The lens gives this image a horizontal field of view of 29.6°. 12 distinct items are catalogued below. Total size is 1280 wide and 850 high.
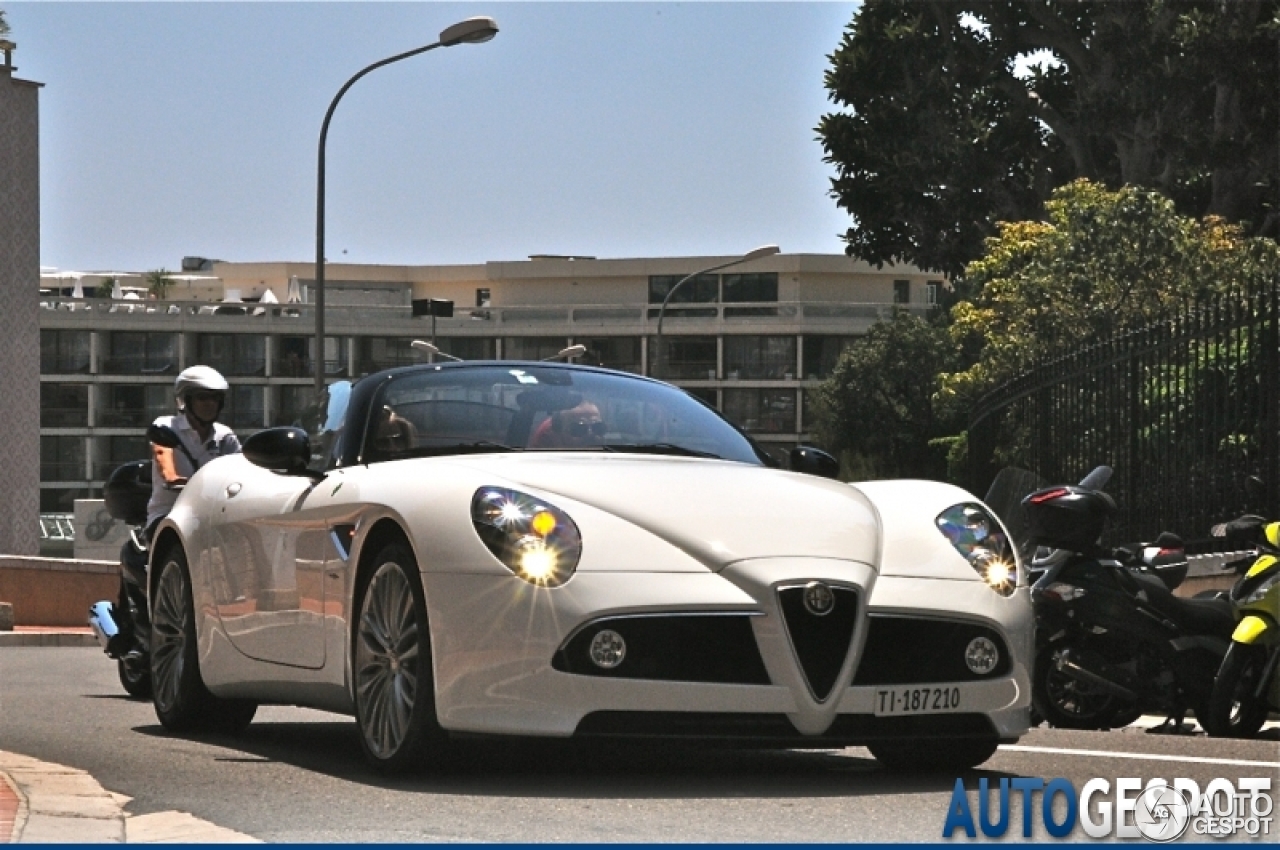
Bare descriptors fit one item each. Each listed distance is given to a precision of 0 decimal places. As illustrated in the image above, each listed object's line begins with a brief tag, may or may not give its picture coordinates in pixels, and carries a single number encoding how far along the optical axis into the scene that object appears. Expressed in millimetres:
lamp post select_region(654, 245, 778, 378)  56550
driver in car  8484
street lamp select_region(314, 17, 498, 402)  31909
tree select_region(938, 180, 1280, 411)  49812
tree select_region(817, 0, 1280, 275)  50938
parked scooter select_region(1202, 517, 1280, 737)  10477
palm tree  156125
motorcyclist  11664
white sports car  7191
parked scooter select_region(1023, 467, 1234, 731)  10961
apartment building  127500
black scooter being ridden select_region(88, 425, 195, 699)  11953
